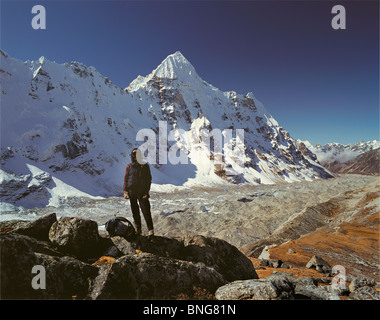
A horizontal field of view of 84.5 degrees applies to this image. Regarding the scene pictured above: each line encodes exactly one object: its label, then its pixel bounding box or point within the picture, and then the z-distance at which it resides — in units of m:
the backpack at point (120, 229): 7.30
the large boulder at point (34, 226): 6.60
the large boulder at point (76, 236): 6.27
